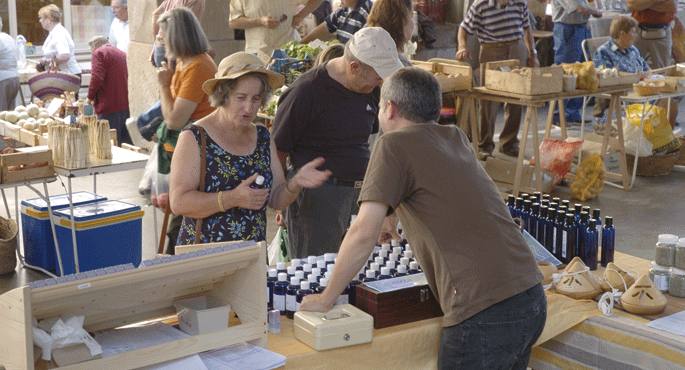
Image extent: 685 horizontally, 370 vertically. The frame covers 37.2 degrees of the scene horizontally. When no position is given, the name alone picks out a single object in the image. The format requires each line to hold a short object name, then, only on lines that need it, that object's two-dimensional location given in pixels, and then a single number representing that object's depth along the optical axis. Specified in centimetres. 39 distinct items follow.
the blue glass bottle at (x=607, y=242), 386
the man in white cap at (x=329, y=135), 425
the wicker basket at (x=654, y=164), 880
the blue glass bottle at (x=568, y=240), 383
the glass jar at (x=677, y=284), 359
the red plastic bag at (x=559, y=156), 813
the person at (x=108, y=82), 855
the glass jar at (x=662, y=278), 362
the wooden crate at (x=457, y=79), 763
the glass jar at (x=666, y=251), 366
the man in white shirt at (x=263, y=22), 824
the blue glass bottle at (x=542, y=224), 393
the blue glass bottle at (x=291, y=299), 313
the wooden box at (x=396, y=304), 309
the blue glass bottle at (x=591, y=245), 382
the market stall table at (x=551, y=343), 295
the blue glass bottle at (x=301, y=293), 312
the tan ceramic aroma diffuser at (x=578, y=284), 350
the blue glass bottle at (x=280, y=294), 314
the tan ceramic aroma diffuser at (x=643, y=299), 339
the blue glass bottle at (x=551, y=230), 390
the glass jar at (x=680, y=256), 363
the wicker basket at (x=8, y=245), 614
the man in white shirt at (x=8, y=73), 949
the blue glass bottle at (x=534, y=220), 395
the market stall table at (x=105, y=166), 561
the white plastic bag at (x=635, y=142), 864
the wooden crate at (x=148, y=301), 245
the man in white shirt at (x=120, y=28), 1066
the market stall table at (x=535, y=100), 740
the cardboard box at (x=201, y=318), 284
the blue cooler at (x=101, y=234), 586
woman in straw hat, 361
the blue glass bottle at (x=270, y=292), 316
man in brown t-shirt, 293
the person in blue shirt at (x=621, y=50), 890
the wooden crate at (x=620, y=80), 795
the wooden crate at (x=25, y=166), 545
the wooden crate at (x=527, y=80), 733
